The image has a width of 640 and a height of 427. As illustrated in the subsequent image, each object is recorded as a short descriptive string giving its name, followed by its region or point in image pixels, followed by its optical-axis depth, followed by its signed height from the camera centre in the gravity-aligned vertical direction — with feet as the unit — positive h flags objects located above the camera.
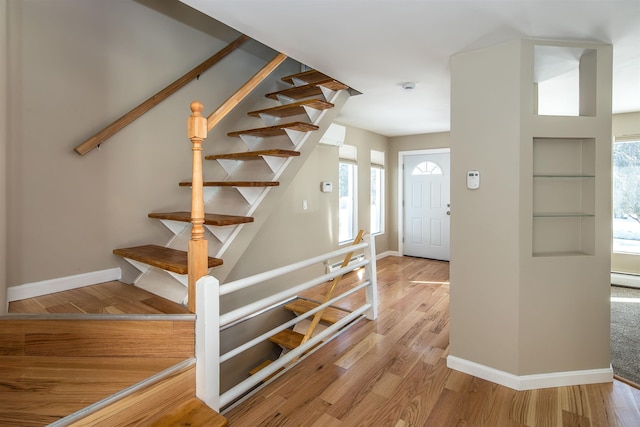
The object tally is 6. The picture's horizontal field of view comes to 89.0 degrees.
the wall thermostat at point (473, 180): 6.97 +0.46
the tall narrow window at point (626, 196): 13.58 +0.13
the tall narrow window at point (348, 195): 16.10 +0.39
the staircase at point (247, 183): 6.53 +0.51
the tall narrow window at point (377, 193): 18.81 +0.54
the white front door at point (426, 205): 18.44 -0.20
